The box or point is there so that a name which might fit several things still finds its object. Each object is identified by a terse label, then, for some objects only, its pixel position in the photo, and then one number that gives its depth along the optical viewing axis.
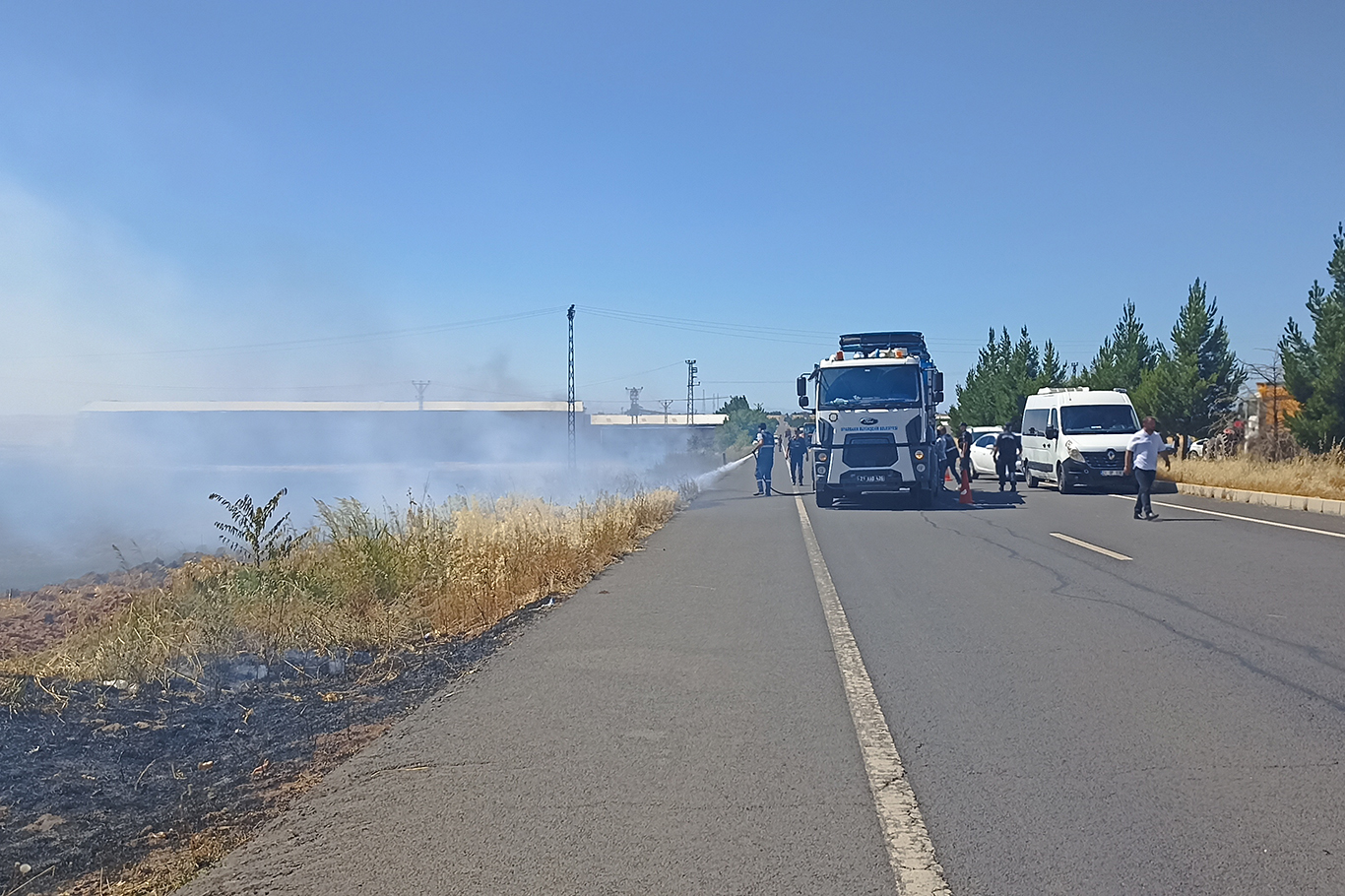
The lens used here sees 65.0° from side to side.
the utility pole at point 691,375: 117.69
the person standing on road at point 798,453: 31.19
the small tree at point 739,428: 111.26
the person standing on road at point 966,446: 23.34
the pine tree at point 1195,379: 35.56
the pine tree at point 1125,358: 45.38
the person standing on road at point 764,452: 26.31
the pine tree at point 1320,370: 24.22
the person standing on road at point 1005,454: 26.91
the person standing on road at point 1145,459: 17.59
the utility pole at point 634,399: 126.69
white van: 25.06
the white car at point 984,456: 34.00
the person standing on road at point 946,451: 24.30
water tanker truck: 21.28
